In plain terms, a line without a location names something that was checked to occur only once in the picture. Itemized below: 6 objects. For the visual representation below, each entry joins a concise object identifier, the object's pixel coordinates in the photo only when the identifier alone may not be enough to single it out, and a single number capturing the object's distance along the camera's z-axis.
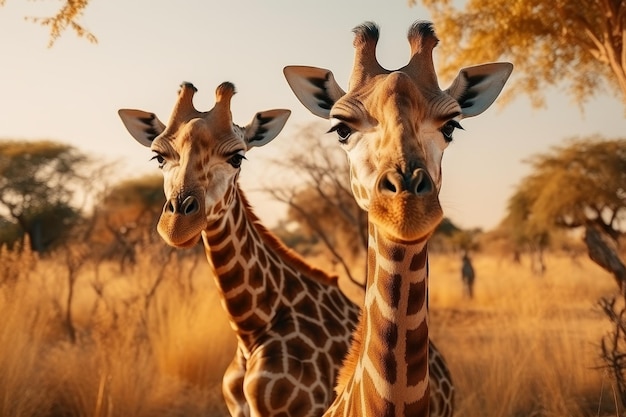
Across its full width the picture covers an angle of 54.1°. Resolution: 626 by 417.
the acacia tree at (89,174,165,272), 22.97
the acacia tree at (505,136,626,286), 17.98
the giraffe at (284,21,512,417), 1.77
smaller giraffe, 3.38
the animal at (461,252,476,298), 17.42
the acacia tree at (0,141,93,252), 20.28
